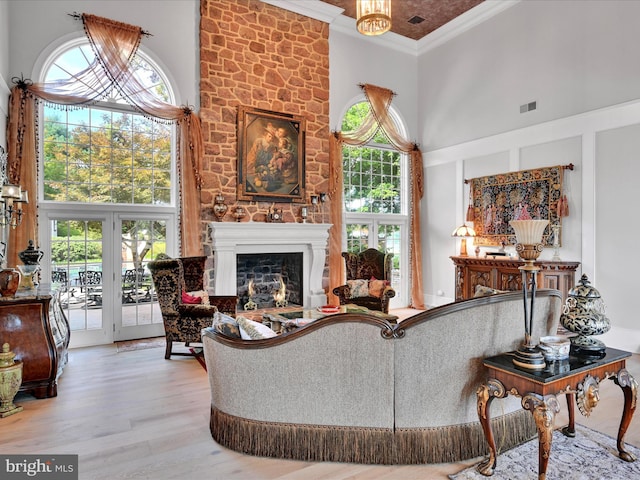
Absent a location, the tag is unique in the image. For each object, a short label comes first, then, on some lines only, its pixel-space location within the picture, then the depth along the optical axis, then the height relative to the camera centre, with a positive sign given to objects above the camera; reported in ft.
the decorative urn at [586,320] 7.77 -1.78
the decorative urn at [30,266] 12.14 -1.04
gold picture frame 19.70 +3.98
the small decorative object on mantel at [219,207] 18.61 +1.22
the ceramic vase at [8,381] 9.71 -3.63
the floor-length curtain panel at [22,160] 14.48 +2.77
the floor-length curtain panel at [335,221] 22.11 +0.61
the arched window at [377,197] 23.67 +2.15
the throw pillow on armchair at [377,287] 18.24 -2.56
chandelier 11.21 +6.17
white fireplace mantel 18.74 -0.66
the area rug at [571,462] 7.27 -4.52
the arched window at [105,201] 16.17 +1.42
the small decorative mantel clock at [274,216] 20.22 +0.86
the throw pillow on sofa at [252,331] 8.08 -2.03
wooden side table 6.43 -2.73
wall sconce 11.43 +1.00
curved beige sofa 7.26 -2.91
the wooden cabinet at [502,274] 16.99 -2.02
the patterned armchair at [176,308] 14.02 -2.66
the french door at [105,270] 16.22 -1.52
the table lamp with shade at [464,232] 21.08 -0.03
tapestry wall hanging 18.30 +1.50
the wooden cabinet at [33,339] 10.63 -2.87
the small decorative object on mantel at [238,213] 19.24 +0.97
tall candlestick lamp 7.08 -0.39
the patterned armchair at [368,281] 18.07 -2.35
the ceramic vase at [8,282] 10.56 -1.29
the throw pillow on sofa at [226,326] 8.35 -2.00
